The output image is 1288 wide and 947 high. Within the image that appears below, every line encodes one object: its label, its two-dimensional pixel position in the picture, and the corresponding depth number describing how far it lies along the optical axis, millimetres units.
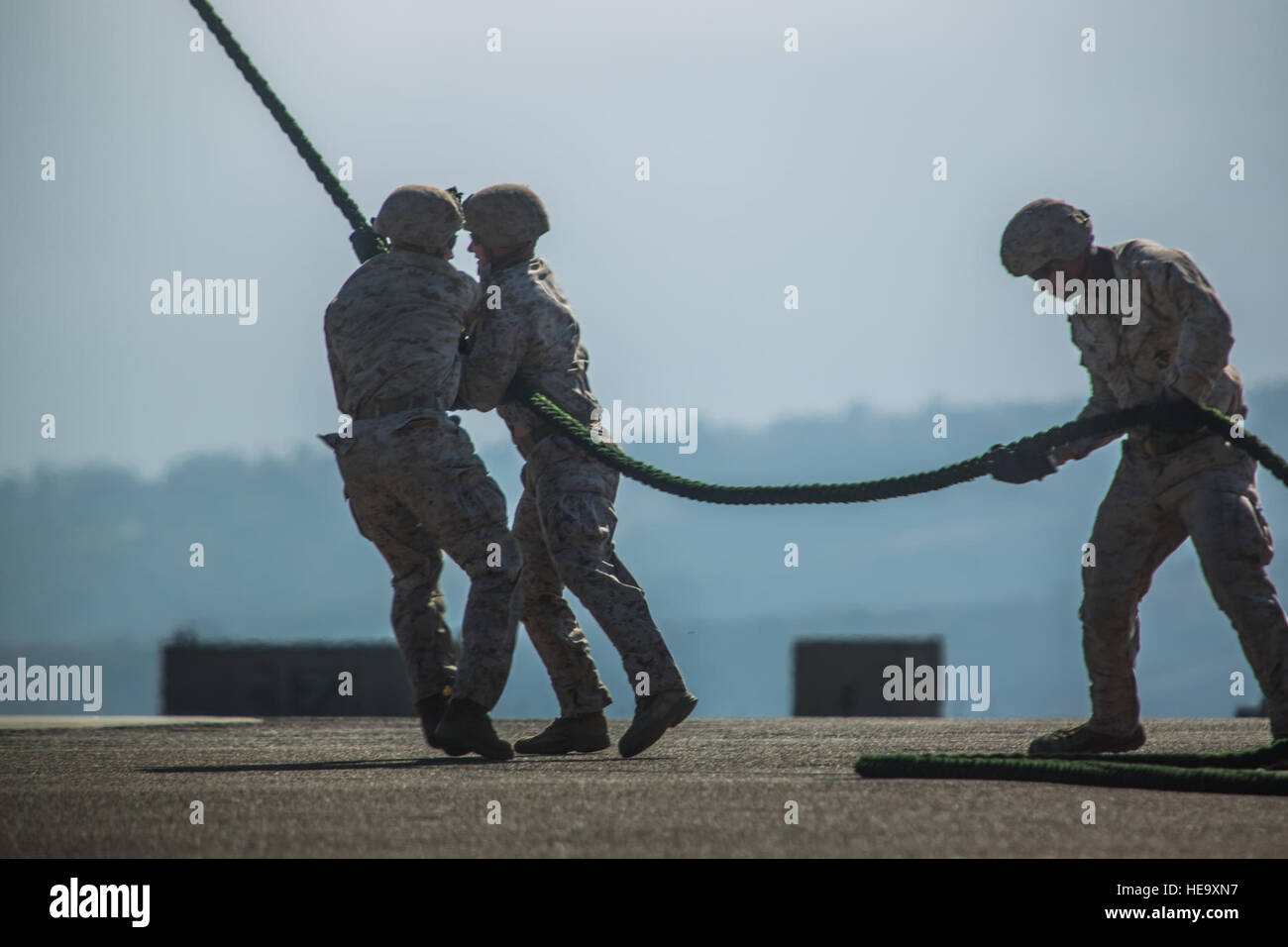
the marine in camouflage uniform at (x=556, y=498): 6207
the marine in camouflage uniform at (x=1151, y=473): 5414
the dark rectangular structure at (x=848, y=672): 12945
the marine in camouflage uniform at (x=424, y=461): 5930
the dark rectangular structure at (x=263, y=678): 12680
